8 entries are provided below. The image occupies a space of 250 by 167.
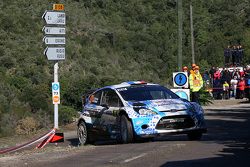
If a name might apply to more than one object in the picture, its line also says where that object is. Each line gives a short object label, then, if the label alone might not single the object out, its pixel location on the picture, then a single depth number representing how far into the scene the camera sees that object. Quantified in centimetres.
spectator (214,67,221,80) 3886
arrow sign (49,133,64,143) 1852
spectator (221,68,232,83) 3788
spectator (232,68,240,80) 3781
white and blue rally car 1595
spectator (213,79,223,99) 3775
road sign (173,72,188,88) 2545
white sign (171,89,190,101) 2439
